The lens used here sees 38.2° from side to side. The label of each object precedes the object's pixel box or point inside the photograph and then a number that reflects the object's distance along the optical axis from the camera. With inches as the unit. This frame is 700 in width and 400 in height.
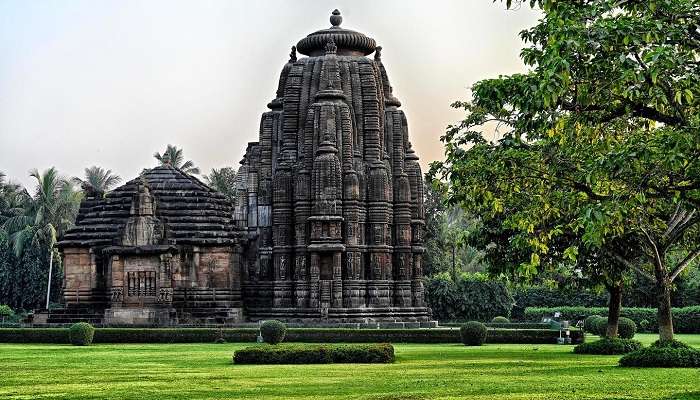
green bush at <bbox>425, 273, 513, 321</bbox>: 2379.4
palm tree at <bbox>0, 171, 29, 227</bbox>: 2741.1
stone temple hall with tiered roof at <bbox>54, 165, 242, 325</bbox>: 1665.8
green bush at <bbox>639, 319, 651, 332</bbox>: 2223.2
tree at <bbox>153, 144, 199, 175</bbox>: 2999.5
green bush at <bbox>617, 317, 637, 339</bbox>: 1363.2
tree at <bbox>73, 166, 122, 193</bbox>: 3031.5
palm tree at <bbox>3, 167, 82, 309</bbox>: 2539.4
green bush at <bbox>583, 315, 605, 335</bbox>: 1704.0
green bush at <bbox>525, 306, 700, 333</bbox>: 2192.4
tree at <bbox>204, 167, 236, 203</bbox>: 2952.8
